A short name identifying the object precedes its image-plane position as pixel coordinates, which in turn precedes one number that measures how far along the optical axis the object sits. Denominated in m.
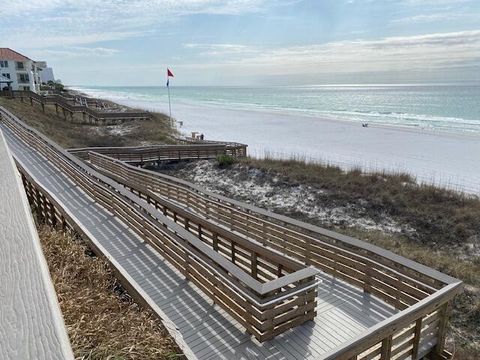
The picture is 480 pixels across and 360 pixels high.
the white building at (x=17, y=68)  67.06
